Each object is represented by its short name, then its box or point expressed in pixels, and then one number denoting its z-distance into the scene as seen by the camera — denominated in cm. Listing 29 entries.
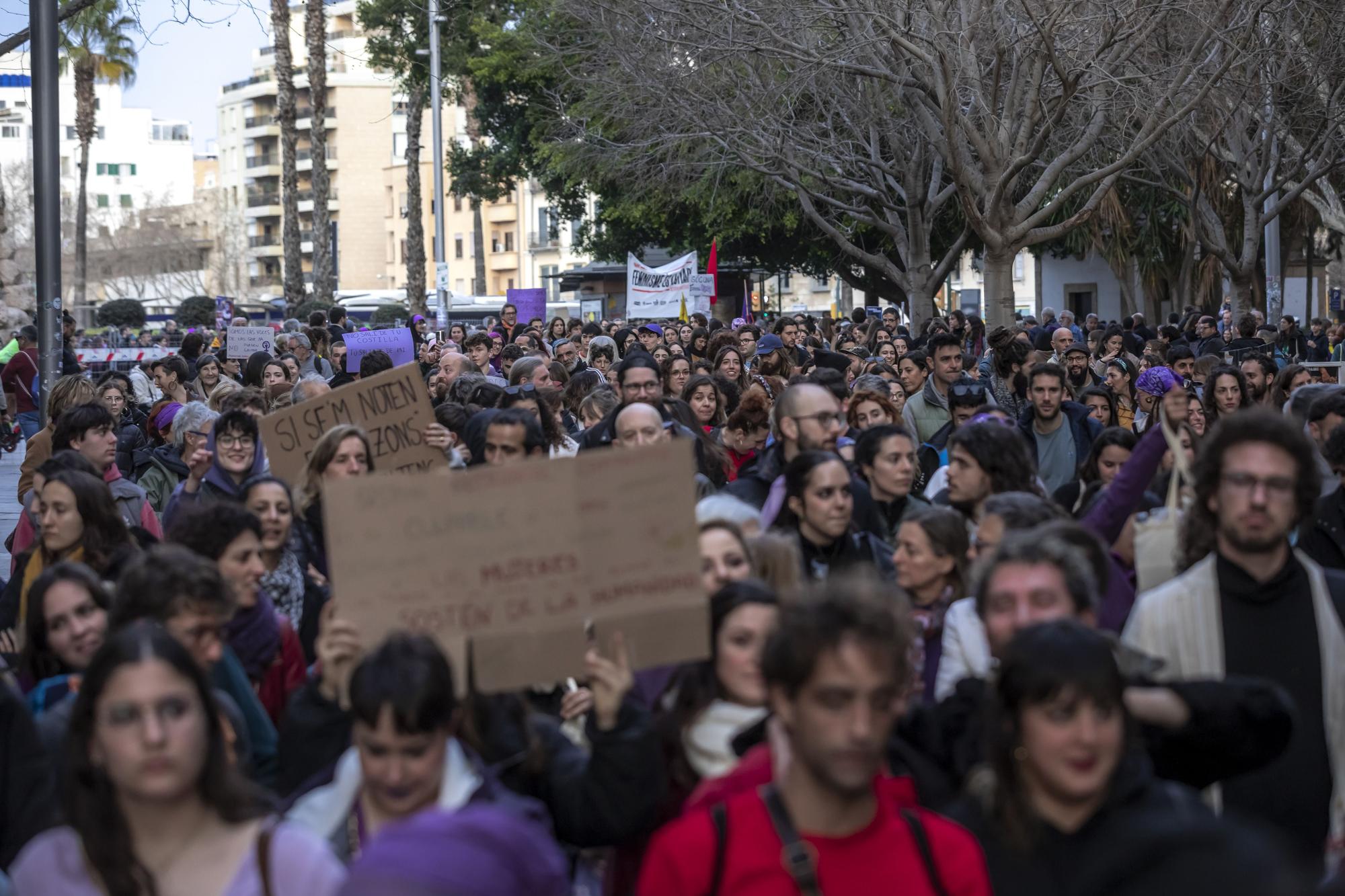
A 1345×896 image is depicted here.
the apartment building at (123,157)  12812
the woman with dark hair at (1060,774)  309
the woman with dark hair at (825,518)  594
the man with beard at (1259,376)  1142
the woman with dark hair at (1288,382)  1071
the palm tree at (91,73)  4409
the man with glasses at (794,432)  722
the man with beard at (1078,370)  1429
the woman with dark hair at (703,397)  1036
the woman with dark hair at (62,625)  480
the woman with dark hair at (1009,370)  1278
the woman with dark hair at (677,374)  1219
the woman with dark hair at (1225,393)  1005
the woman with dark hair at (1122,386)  1229
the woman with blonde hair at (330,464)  701
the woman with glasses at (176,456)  925
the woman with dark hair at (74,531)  623
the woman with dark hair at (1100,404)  1052
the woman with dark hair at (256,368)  1273
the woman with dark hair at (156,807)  319
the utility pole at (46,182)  1094
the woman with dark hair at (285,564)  604
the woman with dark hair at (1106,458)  732
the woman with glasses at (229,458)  805
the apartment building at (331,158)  9981
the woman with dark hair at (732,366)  1323
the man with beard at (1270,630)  402
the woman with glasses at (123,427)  1053
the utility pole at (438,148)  3500
